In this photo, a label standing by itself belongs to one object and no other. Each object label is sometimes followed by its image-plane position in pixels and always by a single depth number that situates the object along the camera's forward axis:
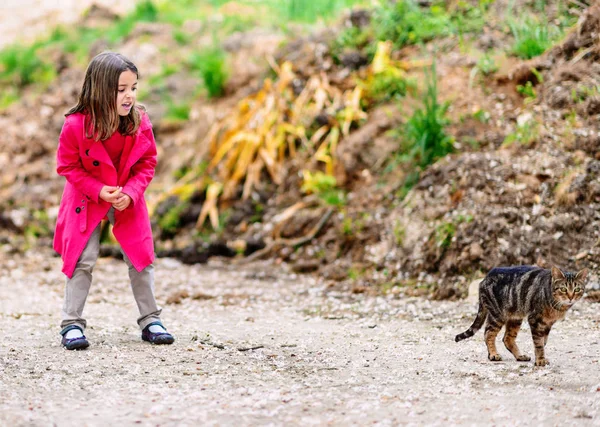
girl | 8.99
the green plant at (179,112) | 21.19
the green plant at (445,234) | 12.79
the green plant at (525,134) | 13.48
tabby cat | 7.95
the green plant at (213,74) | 20.84
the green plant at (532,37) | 15.16
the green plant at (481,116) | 14.75
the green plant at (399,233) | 13.74
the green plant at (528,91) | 14.34
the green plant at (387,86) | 16.72
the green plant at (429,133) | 14.41
